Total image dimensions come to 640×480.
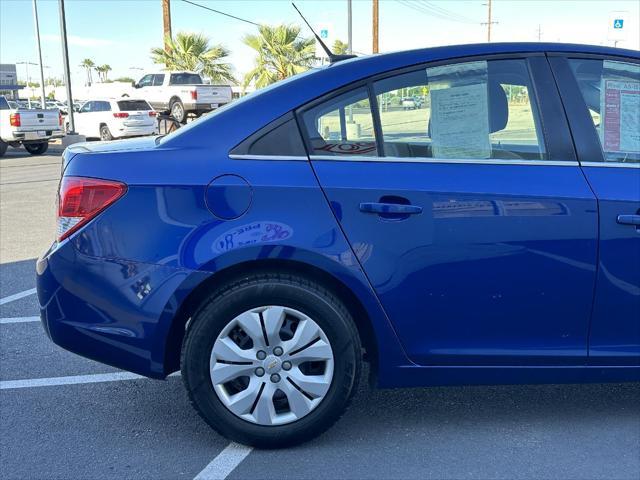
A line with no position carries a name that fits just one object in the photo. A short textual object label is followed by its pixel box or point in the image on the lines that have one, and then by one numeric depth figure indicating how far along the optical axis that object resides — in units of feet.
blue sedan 9.52
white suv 76.74
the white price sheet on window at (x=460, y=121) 10.00
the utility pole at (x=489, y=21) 241.35
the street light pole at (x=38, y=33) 94.07
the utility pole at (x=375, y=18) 107.45
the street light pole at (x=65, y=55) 59.98
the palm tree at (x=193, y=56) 106.52
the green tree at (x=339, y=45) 160.44
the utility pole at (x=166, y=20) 104.88
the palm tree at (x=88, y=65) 415.35
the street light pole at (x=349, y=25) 84.48
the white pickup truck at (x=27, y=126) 65.10
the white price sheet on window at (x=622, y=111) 10.40
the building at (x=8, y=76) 183.42
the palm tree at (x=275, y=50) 100.99
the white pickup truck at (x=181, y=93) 86.58
